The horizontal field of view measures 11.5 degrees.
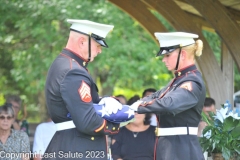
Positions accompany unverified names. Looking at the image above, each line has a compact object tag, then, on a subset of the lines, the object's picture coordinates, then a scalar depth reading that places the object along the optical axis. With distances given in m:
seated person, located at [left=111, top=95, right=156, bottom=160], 12.40
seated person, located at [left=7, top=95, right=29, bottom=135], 14.94
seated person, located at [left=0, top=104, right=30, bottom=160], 11.59
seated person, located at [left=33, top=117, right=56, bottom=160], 13.06
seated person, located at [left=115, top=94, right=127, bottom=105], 15.40
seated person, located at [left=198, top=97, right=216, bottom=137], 14.24
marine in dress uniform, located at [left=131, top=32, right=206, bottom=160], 8.35
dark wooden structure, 13.90
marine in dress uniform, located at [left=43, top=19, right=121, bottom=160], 7.44
